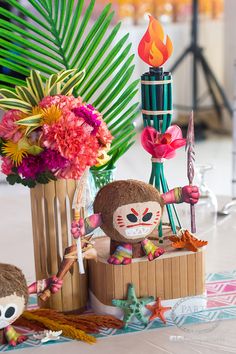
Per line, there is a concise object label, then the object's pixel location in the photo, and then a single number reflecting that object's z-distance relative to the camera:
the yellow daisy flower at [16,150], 1.54
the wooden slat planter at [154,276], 1.59
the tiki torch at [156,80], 1.63
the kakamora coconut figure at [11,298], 1.47
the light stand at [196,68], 5.02
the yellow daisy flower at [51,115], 1.53
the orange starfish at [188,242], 1.61
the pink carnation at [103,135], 1.56
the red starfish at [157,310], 1.59
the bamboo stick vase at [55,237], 1.61
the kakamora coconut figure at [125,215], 1.54
